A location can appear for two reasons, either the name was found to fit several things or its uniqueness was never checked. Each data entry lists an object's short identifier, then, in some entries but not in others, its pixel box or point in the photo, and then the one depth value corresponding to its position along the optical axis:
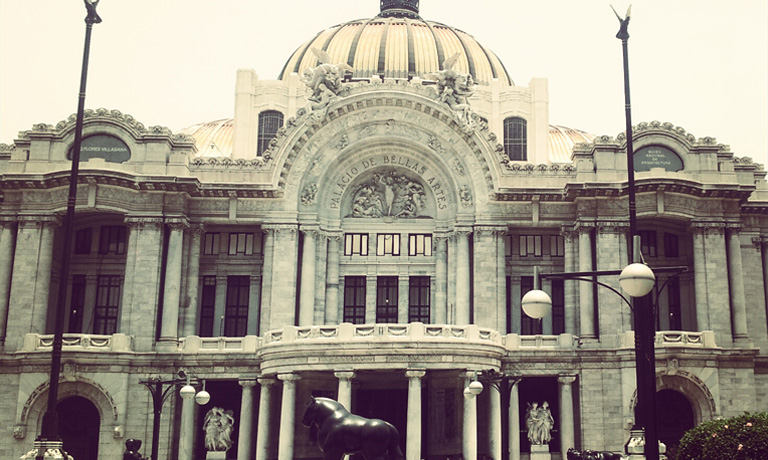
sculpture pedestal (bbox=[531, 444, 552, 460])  46.41
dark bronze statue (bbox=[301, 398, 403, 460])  22.94
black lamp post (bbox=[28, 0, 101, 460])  28.39
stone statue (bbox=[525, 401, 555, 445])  46.88
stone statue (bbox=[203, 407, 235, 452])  46.69
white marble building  45.78
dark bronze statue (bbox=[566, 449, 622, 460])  32.78
